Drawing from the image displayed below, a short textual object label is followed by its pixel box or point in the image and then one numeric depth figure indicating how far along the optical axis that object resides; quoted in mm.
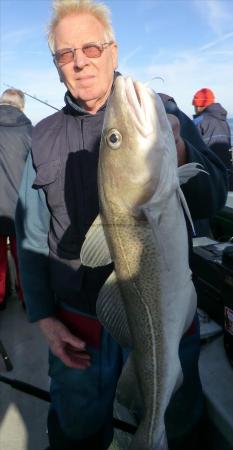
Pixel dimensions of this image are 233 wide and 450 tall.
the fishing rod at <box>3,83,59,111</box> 2602
